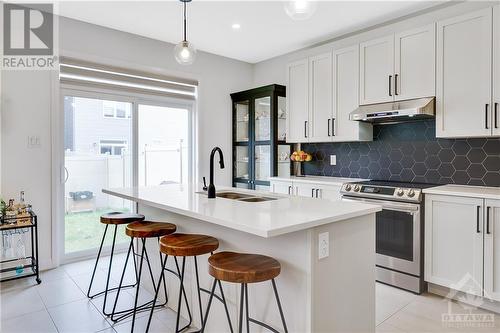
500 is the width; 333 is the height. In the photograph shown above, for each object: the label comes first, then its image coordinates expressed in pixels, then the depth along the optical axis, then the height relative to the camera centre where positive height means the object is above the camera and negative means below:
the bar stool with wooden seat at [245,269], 1.59 -0.54
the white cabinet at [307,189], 3.77 -0.34
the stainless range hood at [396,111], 3.10 +0.50
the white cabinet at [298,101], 4.37 +0.81
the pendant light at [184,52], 2.82 +0.93
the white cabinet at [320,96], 4.09 +0.82
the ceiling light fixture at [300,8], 2.03 +0.95
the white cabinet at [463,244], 2.63 -0.70
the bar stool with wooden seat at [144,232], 2.39 -0.52
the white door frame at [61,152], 3.69 +0.11
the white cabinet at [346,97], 3.80 +0.76
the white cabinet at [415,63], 3.16 +0.97
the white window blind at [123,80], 3.79 +1.04
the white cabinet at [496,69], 2.77 +0.78
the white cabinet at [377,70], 3.48 +0.99
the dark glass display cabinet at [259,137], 4.67 +0.36
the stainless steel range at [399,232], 3.00 -0.67
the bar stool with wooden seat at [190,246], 1.98 -0.52
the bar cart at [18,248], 3.22 -0.92
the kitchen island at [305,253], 1.68 -0.52
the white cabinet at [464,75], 2.84 +0.77
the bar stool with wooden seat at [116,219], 2.81 -0.50
